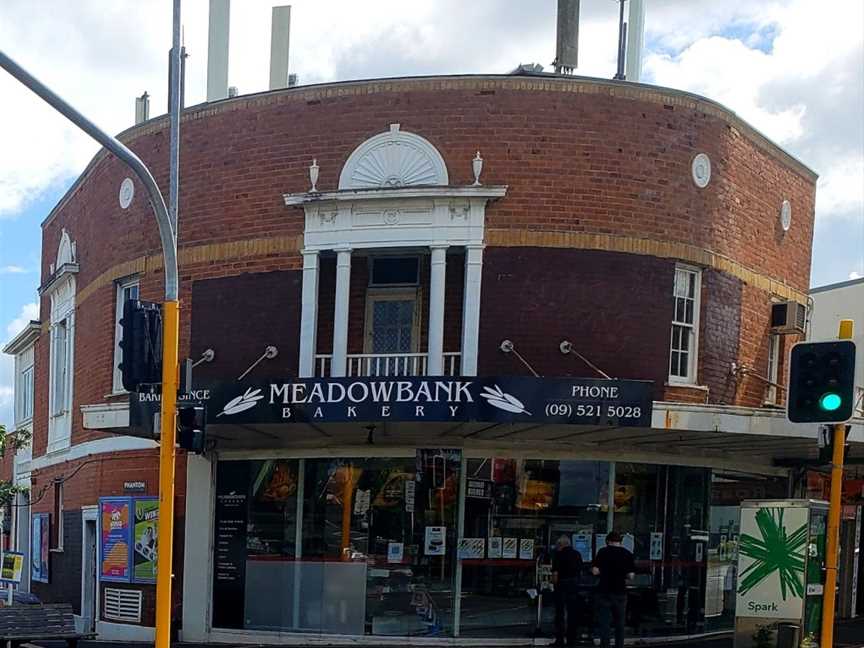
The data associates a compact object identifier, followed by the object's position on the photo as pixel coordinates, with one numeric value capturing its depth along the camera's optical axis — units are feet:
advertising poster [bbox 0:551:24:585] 60.39
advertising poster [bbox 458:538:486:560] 53.01
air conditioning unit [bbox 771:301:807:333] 60.23
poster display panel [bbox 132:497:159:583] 61.00
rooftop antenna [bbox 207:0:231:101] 63.93
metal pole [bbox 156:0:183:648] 38.06
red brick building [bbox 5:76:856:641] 52.90
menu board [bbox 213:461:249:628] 56.80
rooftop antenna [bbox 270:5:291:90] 65.46
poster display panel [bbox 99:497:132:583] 62.54
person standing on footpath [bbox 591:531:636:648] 48.24
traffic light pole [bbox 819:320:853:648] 33.37
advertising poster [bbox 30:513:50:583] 77.92
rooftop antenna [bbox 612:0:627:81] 67.31
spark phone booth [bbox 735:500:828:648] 44.29
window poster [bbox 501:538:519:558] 53.26
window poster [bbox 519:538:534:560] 53.36
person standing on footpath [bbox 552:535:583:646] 51.52
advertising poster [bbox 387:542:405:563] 53.78
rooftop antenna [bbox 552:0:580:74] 62.75
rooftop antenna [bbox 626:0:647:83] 66.59
